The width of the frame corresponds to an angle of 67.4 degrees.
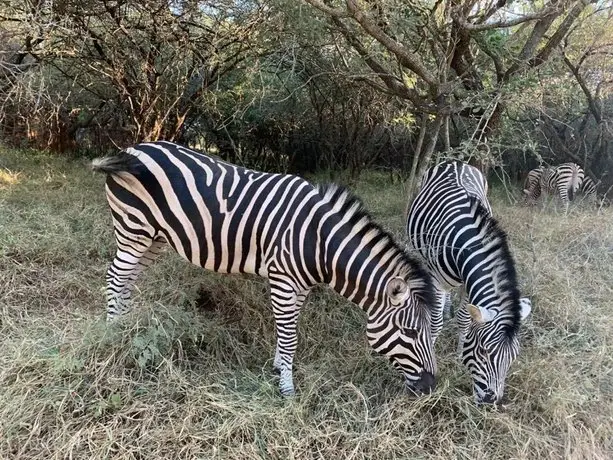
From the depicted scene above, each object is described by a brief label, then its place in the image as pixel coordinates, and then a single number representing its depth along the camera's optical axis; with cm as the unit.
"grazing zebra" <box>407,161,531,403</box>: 301
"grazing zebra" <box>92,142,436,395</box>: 308
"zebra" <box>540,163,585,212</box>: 973
